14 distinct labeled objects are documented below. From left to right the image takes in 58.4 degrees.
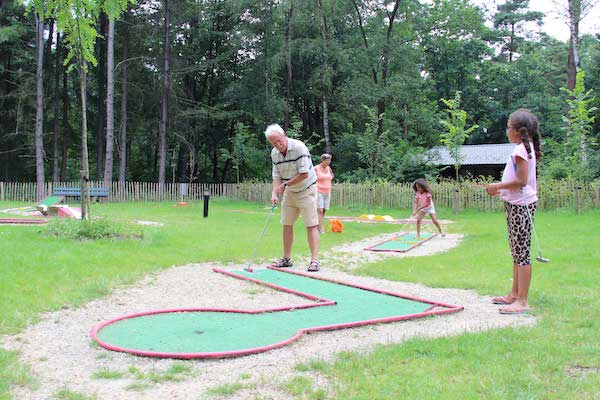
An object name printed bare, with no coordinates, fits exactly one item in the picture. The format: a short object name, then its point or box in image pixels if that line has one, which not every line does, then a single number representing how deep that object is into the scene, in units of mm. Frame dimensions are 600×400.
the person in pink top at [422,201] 11328
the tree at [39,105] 25562
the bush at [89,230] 8164
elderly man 6691
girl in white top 4586
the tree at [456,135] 22828
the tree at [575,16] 23203
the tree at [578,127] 21578
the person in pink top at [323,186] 11383
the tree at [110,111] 25344
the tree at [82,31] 8828
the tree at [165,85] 29064
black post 15679
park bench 22109
